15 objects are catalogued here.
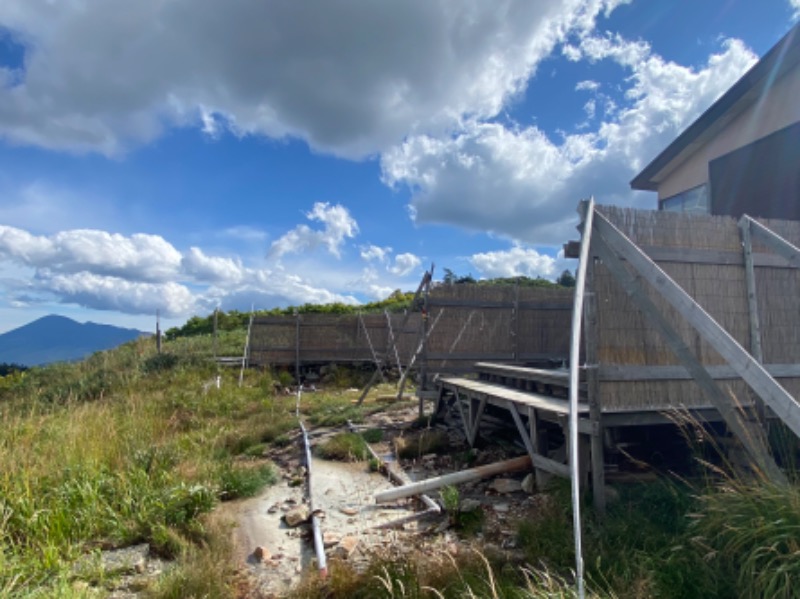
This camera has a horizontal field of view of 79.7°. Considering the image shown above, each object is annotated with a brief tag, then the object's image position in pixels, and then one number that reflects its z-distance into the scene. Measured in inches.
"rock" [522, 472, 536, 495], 175.8
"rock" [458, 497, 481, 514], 156.9
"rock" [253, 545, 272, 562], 137.2
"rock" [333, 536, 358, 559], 132.1
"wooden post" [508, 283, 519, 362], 350.9
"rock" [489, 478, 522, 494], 178.5
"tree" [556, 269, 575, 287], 1042.6
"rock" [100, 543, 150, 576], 124.5
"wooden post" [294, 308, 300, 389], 557.3
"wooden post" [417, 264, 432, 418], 322.6
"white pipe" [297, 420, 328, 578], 120.3
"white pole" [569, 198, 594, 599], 82.9
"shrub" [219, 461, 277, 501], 186.7
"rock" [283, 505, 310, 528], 161.3
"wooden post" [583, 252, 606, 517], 143.8
